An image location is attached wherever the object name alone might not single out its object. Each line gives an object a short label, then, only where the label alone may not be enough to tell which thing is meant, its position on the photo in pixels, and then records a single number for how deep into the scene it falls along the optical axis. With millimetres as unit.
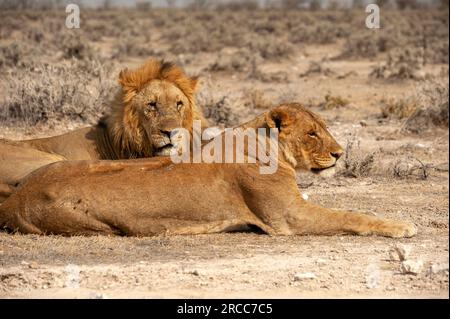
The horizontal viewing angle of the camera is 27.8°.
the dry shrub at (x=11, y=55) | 15492
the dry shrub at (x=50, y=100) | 11242
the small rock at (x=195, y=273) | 5516
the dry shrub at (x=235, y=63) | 18266
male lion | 7496
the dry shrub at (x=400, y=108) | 12359
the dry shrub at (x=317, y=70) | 17797
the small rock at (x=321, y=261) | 5727
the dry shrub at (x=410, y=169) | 8992
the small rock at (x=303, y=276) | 5398
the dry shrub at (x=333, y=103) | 13375
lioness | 6383
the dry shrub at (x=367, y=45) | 21625
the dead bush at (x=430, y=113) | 11758
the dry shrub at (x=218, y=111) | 11953
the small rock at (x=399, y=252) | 5613
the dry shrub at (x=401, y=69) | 16609
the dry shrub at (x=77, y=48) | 16697
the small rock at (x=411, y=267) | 5406
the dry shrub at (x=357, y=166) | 9008
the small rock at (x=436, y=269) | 5438
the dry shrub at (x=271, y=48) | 21375
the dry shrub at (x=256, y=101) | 13469
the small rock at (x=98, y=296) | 5102
